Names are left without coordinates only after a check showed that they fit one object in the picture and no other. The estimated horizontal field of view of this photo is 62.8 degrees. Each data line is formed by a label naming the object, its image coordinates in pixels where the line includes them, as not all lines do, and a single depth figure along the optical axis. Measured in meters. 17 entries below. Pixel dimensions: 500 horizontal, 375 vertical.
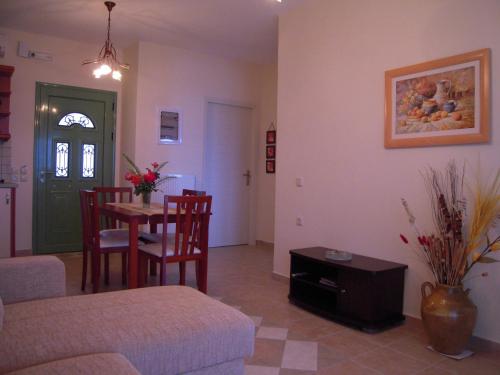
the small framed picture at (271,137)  5.94
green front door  5.07
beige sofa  1.23
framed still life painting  2.54
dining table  3.08
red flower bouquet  3.58
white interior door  5.86
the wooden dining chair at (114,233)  3.71
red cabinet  4.57
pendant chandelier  3.94
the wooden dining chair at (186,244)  3.12
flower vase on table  3.67
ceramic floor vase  2.38
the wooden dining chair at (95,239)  3.34
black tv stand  2.77
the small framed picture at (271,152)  5.91
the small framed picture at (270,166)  5.94
